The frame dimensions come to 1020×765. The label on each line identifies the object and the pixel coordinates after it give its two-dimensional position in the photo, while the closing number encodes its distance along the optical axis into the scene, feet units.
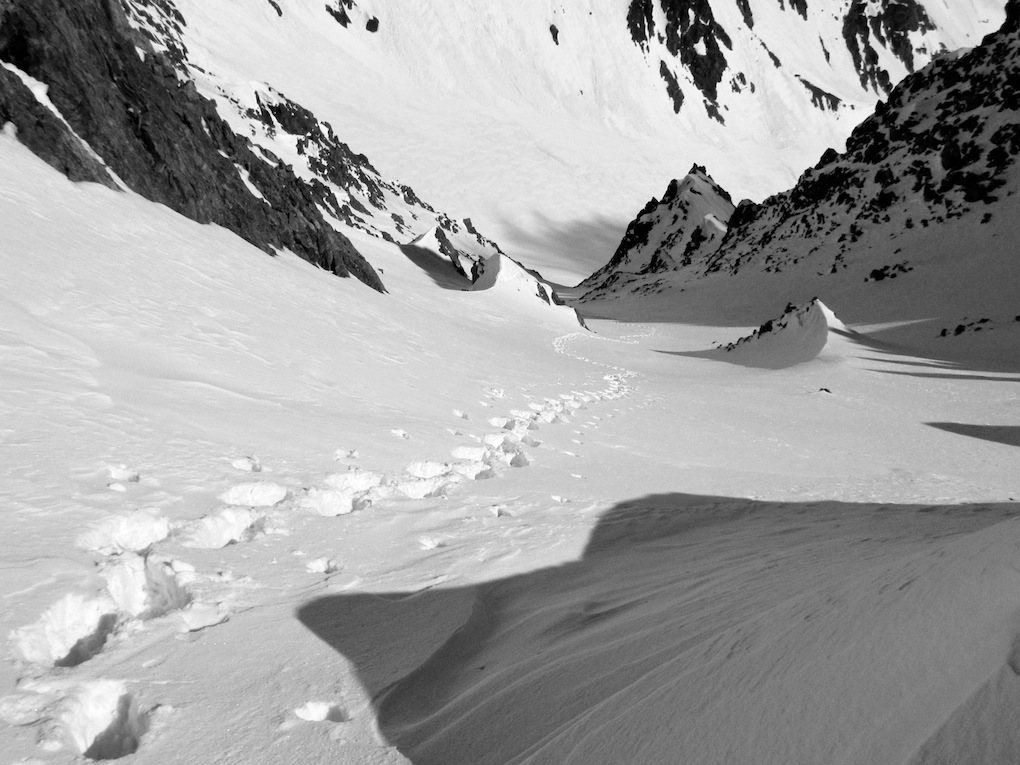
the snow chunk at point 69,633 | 7.50
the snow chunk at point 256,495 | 12.96
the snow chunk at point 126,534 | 9.94
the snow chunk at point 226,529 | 11.12
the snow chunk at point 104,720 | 6.55
